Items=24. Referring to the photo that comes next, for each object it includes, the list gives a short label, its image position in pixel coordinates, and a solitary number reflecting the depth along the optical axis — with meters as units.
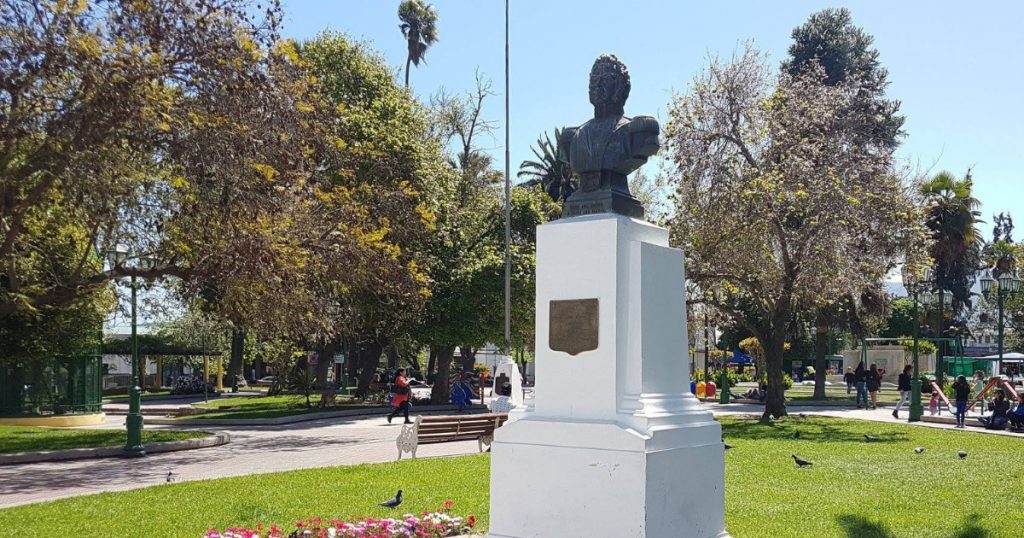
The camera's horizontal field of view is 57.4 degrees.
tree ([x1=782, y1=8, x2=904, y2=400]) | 47.21
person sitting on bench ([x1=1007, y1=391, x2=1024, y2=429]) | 22.53
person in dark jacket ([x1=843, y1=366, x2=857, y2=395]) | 37.09
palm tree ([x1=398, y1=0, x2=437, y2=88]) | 56.69
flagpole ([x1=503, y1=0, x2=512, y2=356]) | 30.00
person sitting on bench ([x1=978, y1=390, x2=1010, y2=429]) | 23.58
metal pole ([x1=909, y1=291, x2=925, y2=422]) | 26.32
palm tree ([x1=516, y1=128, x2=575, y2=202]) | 61.75
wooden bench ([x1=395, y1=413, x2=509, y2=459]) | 17.06
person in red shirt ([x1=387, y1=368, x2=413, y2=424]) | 26.03
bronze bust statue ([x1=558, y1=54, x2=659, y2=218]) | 8.09
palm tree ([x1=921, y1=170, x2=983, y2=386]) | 40.72
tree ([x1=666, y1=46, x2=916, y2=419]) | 22.70
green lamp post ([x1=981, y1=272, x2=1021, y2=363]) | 28.91
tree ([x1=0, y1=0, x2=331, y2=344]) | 15.02
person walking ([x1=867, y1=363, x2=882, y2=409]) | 32.69
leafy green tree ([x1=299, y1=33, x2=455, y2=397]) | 21.39
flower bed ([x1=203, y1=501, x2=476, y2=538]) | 8.25
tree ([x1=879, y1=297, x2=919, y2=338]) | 71.81
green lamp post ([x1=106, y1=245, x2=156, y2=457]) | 17.91
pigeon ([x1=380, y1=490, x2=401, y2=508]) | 10.14
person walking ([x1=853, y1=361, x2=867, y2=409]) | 33.41
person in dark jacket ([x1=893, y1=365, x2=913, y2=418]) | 30.17
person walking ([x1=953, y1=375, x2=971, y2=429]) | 23.58
